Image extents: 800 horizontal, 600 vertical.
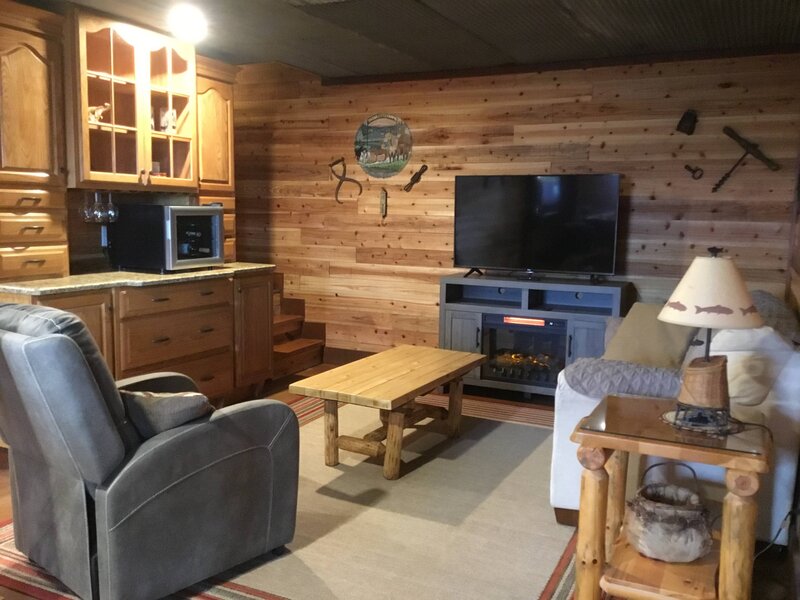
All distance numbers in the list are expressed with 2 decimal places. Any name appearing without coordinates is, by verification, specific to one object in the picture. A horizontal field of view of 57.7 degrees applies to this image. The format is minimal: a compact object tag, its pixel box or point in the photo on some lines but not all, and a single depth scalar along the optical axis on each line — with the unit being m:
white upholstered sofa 2.63
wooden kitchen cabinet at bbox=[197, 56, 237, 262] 5.01
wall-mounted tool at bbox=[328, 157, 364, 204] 5.93
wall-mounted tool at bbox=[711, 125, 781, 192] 4.57
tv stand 4.80
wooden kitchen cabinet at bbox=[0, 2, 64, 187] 3.74
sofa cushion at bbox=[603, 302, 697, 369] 3.60
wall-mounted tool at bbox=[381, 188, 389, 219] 5.79
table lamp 2.23
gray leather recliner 2.16
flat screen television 4.84
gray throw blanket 2.75
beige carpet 2.59
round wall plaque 5.68
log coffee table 3.42
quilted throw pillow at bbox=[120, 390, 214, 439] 2.37
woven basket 2.24
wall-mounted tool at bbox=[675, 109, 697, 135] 4.72
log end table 2.08
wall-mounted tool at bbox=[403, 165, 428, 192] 5.64
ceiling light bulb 4.12
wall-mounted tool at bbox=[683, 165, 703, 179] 4.77
